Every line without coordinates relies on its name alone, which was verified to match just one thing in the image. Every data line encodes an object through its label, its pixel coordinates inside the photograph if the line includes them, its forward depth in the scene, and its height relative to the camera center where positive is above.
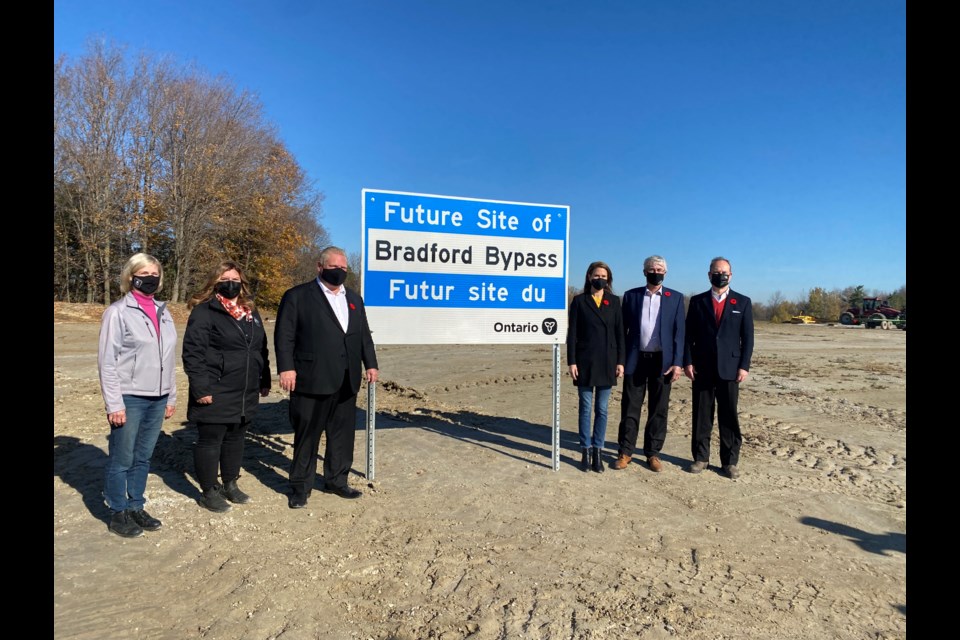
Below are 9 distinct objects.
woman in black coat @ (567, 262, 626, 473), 5.75 -0.29
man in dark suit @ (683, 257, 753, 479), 5.82 -0.42
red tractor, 45.17 +1.00
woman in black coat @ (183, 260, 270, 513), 4.34 -0.44
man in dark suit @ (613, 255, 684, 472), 5.87 -0.37
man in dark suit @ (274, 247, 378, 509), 4.65 -0.41
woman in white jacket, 3.82 -0.48
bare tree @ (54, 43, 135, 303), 27.00 +7.85
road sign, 5.57 +0.57
